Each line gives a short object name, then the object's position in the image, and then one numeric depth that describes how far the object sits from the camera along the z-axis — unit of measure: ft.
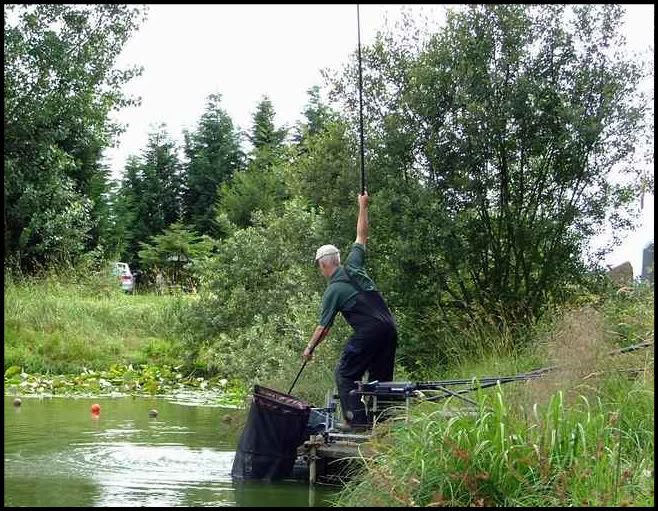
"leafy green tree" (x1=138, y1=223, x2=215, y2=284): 128.47
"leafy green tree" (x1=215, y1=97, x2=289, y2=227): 124.67
